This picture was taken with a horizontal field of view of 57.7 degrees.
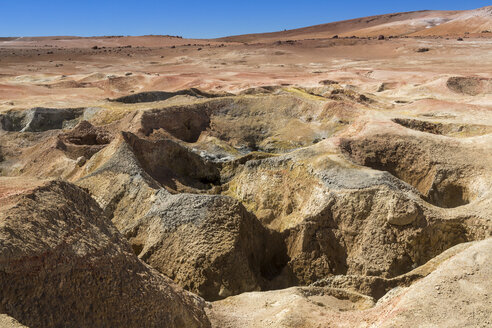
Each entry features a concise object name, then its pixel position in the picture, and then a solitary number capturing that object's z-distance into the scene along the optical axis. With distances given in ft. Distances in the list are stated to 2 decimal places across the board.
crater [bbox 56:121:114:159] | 59.40
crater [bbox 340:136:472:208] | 43.62
